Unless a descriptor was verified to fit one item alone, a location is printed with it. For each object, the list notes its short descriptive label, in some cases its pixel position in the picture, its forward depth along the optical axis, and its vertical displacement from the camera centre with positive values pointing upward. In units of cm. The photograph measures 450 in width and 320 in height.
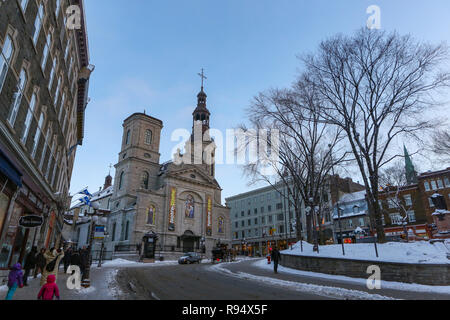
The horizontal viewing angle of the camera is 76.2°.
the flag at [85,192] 2752 +562
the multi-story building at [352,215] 4806 +638
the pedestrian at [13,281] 760 -70
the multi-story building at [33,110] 983 +607
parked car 3331 -63
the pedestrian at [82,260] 1112 -32
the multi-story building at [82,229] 6304 +546
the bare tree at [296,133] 2016 +904
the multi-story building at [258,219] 6544 +813
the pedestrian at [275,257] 1831 -22
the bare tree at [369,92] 1655 +935
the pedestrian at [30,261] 1218 -32
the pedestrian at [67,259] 2005 -39
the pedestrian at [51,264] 1052 -38
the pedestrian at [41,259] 1338 -26
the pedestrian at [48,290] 635 -79
